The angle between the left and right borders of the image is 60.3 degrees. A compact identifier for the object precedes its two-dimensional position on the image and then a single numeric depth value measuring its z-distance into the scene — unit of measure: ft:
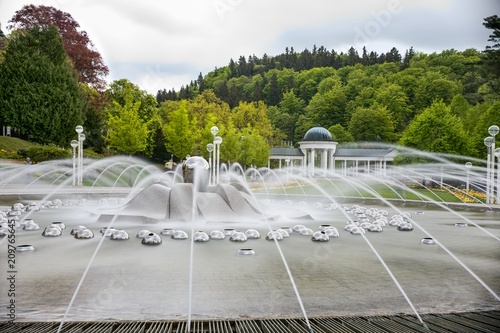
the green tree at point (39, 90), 150.71
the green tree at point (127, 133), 156.46
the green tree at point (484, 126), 147.74
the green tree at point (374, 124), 292.61
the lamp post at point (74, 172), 116.50
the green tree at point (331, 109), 337.11
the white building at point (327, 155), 239.91
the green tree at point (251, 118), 256.32
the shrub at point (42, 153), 139.74
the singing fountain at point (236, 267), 18.83
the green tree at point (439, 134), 134.00
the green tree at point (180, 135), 190.90
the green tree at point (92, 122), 182.50
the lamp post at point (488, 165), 89.10
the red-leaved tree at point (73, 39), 174.74
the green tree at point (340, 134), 300.61
